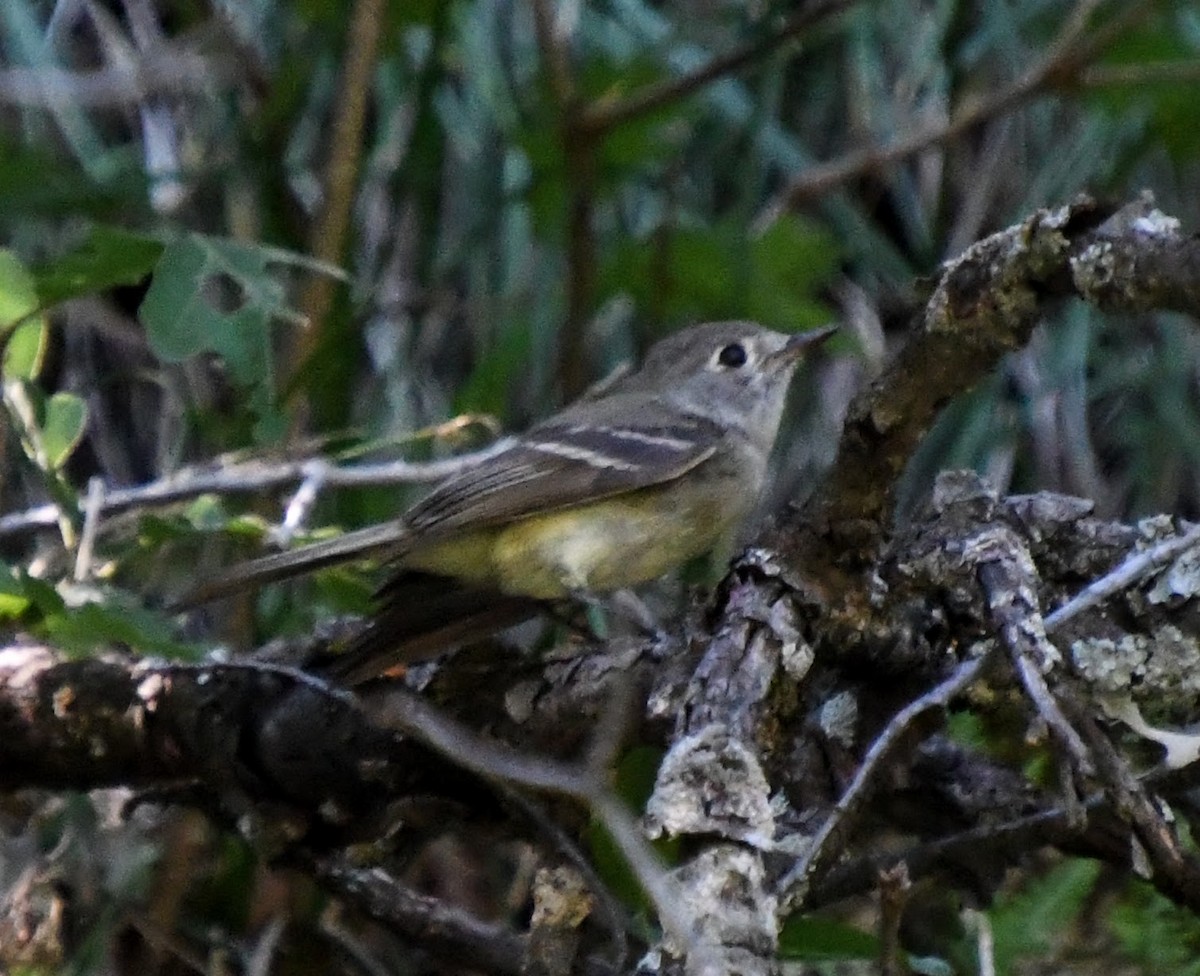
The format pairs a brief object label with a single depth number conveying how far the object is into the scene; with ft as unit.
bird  16.63
